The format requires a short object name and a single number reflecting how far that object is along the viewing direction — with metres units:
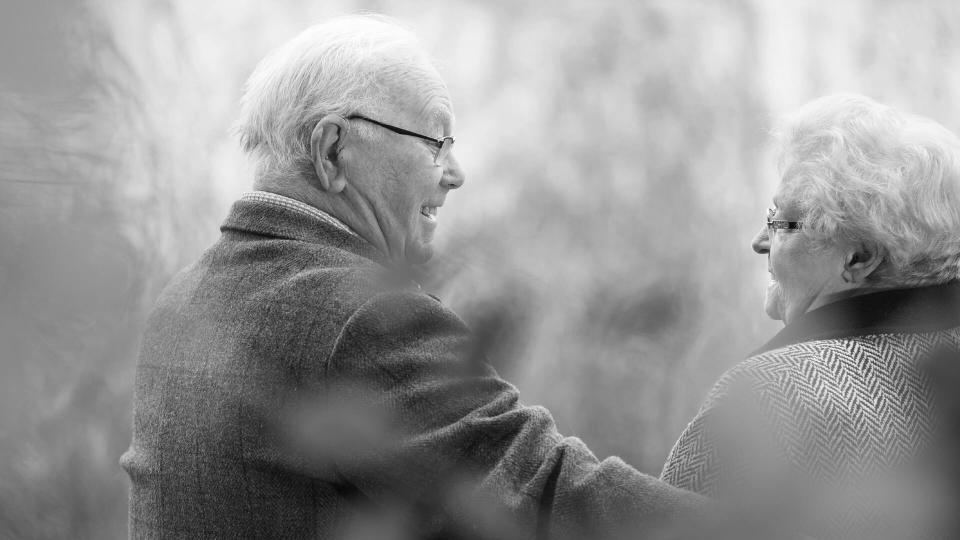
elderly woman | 3.46
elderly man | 3.37
